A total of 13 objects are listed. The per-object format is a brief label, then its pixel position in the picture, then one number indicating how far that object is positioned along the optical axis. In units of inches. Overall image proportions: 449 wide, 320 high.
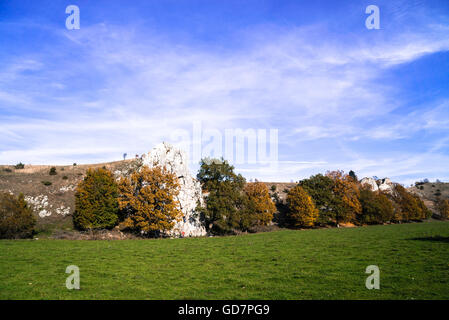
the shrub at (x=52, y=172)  3644.2
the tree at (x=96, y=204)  2129.7
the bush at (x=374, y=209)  3432.6
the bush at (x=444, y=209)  4340.6
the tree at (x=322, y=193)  3149.6
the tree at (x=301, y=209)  2974.9
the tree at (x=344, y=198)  3189.0
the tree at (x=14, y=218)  1706.4
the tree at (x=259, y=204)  2623.0
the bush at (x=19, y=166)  4074.8
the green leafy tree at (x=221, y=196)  2393.0
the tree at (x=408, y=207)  3831.2
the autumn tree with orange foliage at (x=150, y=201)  2094.0
